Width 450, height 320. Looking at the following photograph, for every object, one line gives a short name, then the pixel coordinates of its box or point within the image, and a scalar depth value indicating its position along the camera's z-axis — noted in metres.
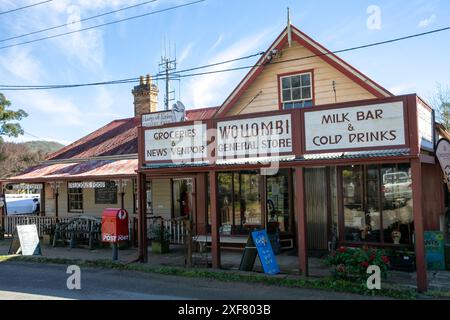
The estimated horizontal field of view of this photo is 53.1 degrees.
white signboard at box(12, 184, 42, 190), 18.45
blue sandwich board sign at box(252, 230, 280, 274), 9.95
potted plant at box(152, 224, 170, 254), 13.69
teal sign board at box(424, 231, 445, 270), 10.09
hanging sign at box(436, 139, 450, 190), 9.87
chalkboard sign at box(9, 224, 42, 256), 13.57
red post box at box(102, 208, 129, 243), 12.00
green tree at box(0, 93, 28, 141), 32.62
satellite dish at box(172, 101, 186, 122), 13.20
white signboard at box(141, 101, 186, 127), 13.22
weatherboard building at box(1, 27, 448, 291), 8.99
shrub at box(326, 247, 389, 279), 8.62
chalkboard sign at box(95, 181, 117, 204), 17.67
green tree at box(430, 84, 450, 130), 30.23
